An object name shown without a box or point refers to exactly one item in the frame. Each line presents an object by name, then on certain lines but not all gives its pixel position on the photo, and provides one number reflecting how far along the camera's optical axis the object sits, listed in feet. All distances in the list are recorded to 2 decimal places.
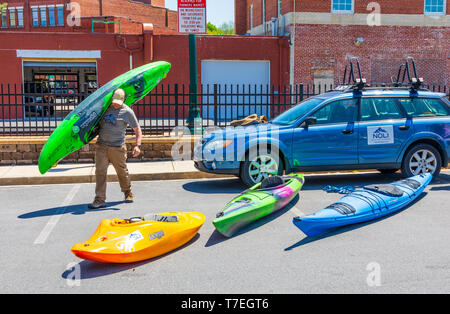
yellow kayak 16.39
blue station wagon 29.01
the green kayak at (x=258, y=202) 19.91
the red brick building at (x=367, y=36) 87.61
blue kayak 19.20
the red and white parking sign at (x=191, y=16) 41.81
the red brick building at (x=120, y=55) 82.69
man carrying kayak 25.67
